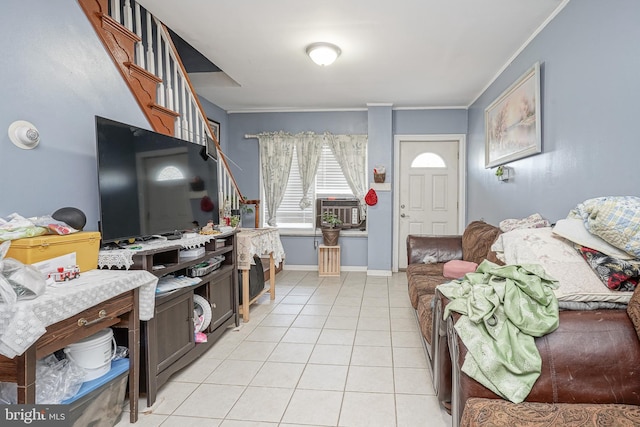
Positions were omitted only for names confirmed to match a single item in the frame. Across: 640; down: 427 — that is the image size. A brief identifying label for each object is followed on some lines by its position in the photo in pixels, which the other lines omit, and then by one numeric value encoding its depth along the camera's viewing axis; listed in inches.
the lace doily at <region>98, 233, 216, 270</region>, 73.0
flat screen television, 75.5
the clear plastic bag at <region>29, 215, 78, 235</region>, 64.3
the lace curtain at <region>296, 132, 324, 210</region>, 215.9
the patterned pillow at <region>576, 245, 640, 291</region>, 58.2
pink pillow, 114.3
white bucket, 64.0
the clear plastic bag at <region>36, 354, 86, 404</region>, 57.2
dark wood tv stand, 77.1
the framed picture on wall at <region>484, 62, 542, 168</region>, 108.7
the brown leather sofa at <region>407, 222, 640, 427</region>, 51.9
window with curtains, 220.1
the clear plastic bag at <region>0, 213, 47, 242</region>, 58.0
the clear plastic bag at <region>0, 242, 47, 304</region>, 48.1
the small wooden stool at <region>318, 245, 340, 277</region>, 206.8
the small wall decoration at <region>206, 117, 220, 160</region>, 122.2
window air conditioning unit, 215.8
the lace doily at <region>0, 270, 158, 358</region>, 45.8
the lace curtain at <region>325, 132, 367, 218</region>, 212.8
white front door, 213.3
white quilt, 59.7
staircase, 88.7
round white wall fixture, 64.7
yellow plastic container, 58.2
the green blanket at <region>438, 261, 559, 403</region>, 52.4
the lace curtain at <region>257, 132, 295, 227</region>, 218.7
